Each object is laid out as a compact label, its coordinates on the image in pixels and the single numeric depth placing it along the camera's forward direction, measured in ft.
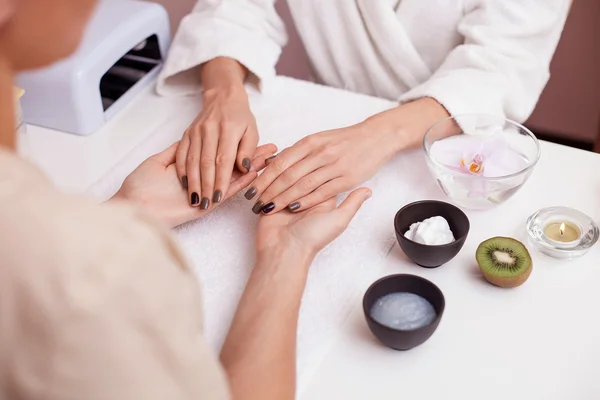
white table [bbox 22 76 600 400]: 2.17
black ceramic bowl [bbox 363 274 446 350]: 2.18
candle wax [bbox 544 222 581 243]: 2.67
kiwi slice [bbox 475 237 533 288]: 2.46
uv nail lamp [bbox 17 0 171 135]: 3.38
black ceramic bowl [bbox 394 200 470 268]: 2.51
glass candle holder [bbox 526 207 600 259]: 2.61
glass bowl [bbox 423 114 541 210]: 2.80
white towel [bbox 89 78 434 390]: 2.44
